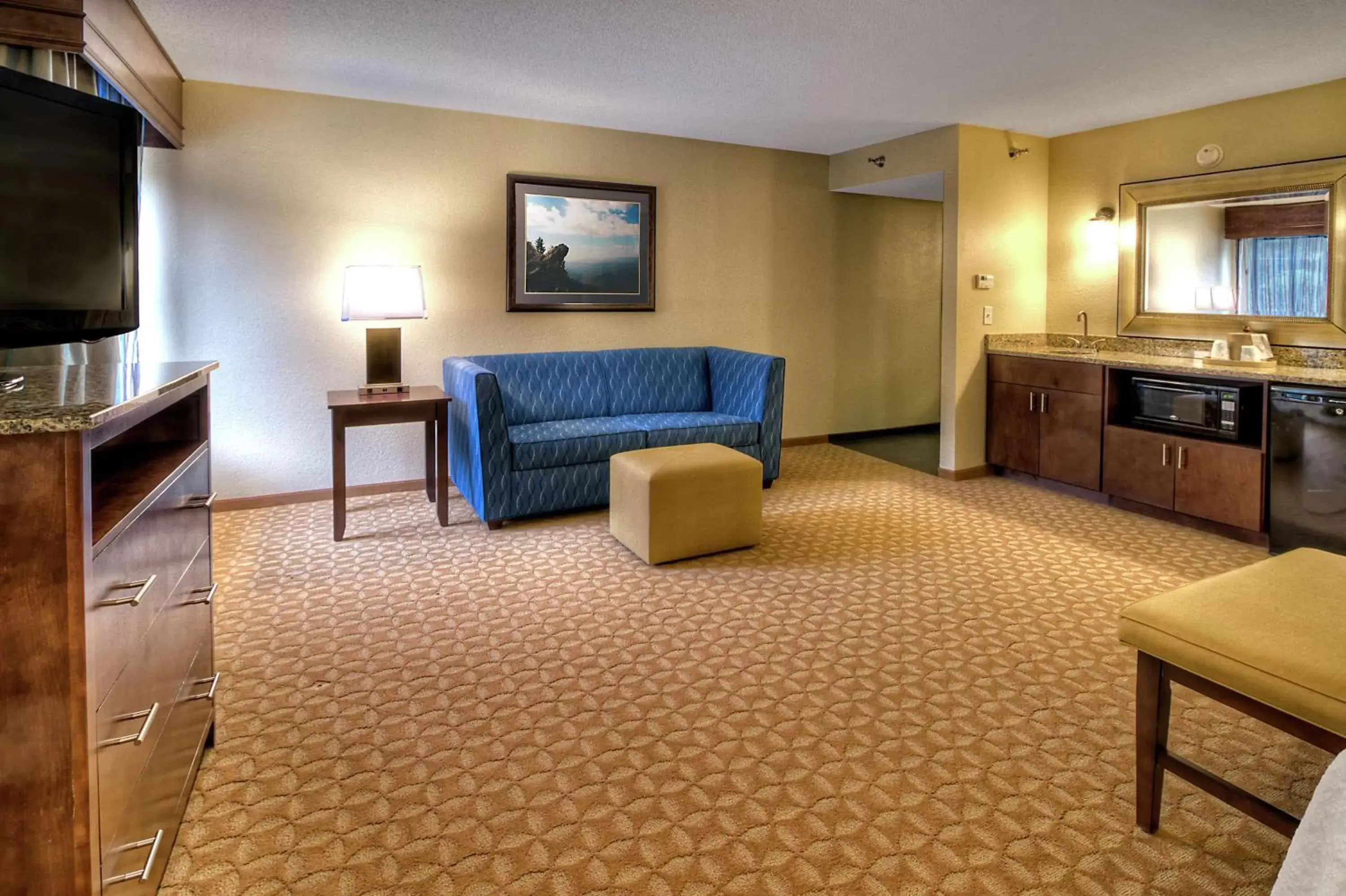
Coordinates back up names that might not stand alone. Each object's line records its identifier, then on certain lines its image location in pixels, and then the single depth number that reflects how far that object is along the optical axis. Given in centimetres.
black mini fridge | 371
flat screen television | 166
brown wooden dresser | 116
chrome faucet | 554
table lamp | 444
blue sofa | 435
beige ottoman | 375
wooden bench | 154
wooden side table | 414
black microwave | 414
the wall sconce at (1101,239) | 536
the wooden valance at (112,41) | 279
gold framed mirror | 433
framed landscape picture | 531
